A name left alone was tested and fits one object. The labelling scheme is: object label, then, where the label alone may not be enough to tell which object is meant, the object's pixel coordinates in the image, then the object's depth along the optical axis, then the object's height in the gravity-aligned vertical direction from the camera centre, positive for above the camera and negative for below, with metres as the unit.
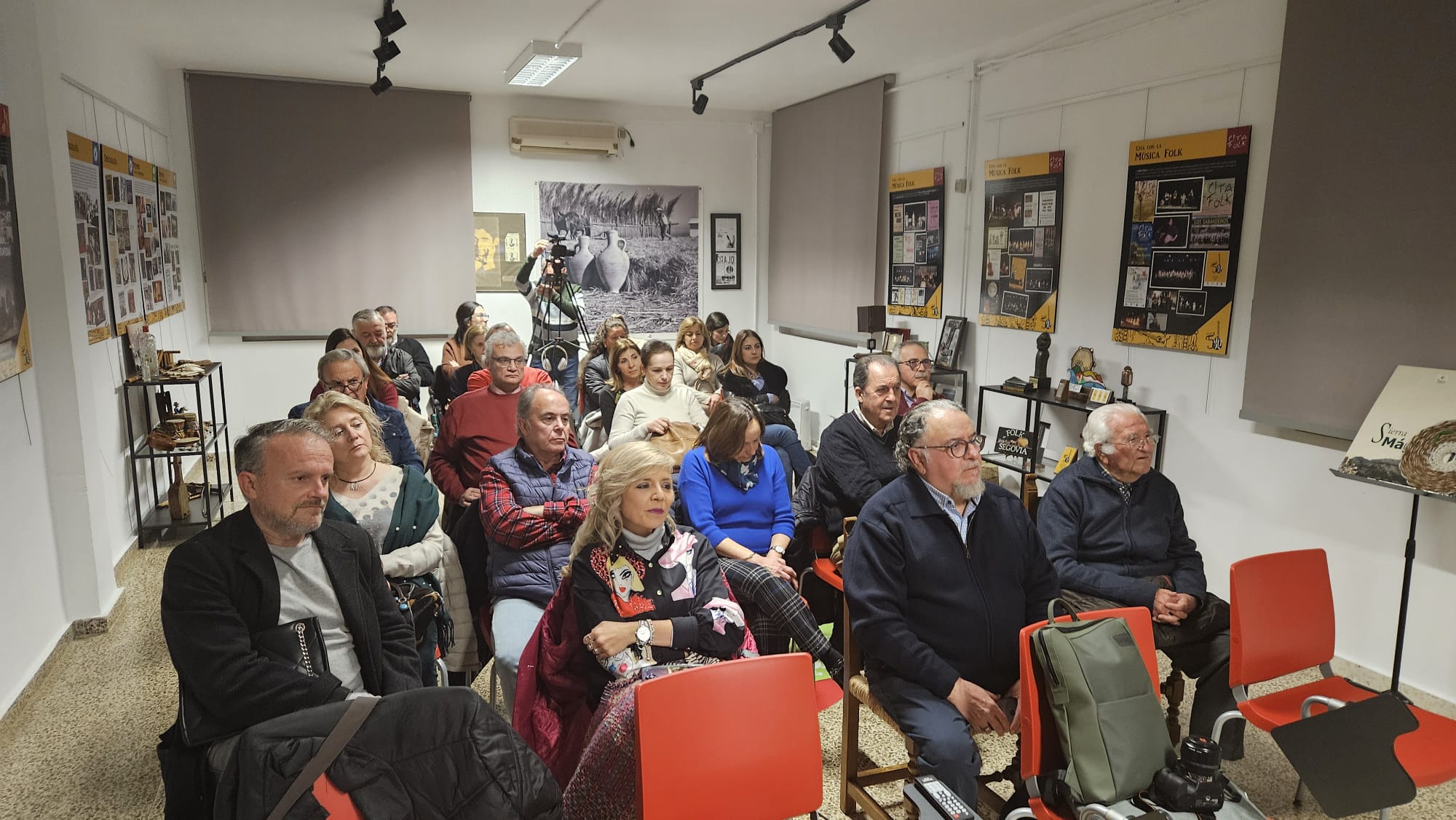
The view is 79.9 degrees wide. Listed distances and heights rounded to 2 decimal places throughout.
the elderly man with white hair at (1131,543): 3.02 -0.96
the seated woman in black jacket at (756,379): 6.64 -0.90
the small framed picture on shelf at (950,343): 6.37 -0.52
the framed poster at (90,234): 4.45 +0.13
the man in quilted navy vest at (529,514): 2.93 -0.84
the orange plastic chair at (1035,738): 2.14 -1.15
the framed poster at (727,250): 9.15 +0.19
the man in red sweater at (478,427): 4.05 -0.76
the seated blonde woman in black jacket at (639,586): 2.35 -0.89
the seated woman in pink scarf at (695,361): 6.29 -0.71
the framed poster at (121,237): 5.06 +0.13
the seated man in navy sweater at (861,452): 3.65 -0.77
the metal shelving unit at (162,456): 5.27 -1.20
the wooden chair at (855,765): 2.68 -1.53
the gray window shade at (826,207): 7.38 +0.58
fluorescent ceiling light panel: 5.98 +1.47
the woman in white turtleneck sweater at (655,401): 4.77 -0.74
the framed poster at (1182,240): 4.39 +0.19
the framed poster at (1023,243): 5.52 +0.20
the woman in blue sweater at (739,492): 3.42 -0.90
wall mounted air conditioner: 8.11 +1.20
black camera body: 2.06 -1.20
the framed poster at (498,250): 8.29 +0.15
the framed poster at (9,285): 3.52 -0.12
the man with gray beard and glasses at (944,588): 2.43 -0.91
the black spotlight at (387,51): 5.50 +1.35
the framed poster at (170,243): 6.50 +0.13
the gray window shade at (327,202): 7.41 +0.53
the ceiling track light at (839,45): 5.20 +1.33
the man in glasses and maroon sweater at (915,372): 5.15 -0.61
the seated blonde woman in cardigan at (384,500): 2.88 -0.79
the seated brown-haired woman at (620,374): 5.33 -0.66
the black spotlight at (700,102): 7.32 +1.38
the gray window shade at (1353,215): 3.50 +0.27
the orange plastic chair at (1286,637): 2.54 -1.09
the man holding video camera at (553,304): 7.62 -0.34
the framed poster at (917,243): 6.66 +0.22
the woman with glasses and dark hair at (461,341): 6.40 -0.61
